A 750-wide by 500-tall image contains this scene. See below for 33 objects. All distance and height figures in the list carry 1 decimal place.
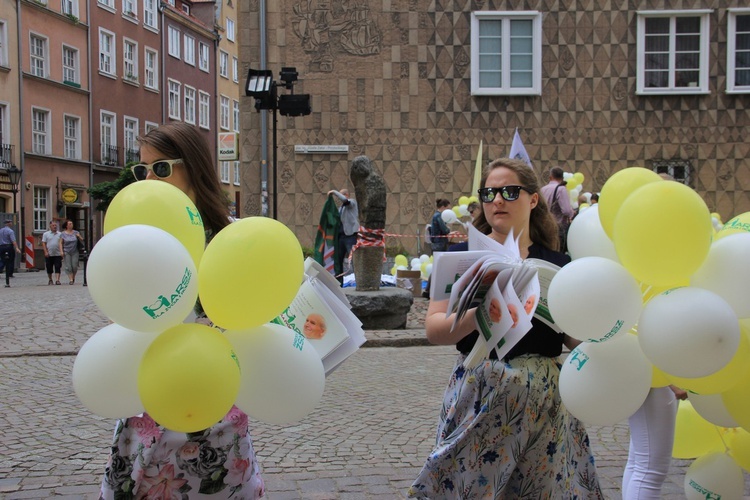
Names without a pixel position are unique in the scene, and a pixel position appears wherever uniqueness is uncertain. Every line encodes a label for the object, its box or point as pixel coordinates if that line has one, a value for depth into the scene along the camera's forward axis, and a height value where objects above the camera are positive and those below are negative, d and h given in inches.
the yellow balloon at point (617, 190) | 102.7 +1.1
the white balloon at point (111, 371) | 88.7 -19.9
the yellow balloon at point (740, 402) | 102.6 -26.8
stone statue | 465.4 -0.8
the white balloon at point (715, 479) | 119.6 -43.1
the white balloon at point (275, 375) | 89.7 -20.5
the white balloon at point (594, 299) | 93.3 -12.1
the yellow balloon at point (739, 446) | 120.8 -38.3
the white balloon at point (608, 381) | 99.5 -23.3
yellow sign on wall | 1353.3 -3.1
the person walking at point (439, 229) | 617.3 -25.2
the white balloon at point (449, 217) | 593.6 -14.9
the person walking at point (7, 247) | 870.3 -59.4
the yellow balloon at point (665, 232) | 93.2 -3.9
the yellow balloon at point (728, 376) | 99.0 -22.5
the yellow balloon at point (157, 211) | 88.5 -1.8
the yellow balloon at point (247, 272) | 85.7 -8.4
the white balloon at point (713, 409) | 108.7 -29.7
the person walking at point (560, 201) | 402.3 -1.5
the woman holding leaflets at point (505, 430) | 109.6 -32.8
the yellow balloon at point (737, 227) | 105.0 -3.7
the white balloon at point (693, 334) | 89.6 -15.5
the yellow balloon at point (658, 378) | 106.1 -24.3
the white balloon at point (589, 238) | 107.1 -5.7
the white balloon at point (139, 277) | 80.5 -8.5
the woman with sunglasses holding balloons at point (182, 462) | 95.8 -32.8
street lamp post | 518.9 +65.7
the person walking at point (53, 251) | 835.4 -60.8
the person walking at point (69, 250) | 840.3 -60.2
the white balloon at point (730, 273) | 95.3 -9.0
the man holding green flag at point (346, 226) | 559.5 -21.1
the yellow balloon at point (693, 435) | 127.5 -39.1
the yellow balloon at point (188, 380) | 82.5 -19.6
